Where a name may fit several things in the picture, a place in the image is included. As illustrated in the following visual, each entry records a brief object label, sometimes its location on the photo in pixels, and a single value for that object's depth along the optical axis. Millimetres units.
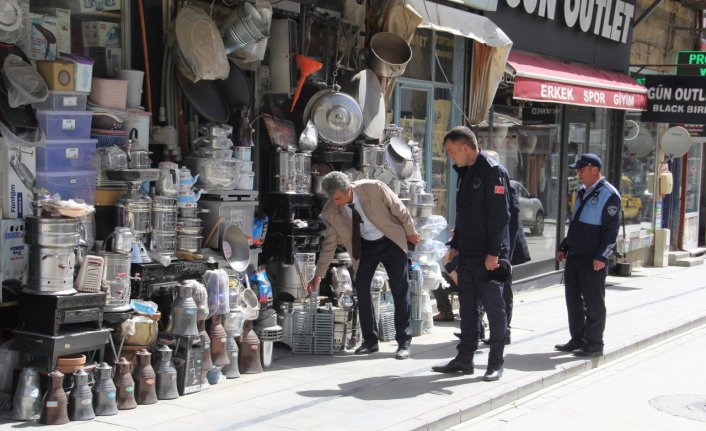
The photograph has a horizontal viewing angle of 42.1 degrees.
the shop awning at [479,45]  10875
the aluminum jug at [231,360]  7613
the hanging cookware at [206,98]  8008
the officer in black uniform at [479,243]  7691
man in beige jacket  8438
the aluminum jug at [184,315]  7035
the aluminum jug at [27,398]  6070
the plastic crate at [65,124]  6613
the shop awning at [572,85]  12641
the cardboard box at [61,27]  6895
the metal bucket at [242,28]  7996
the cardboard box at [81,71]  6678
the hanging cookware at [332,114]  9141
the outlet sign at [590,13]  13953
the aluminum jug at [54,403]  6031
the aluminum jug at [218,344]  7418
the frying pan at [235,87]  8477
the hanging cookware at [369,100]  9695
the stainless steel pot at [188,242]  7543
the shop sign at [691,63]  18031
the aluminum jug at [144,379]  6680
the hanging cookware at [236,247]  8062
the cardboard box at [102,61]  7434
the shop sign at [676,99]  17234
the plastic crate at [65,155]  6648
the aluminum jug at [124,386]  6512
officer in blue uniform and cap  8938
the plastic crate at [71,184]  6668
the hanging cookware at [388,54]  9938
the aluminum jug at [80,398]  6195
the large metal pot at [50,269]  6285
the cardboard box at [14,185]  6391
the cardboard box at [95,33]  7398
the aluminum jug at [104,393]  6336
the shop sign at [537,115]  14372
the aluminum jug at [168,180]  7184
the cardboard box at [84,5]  7080
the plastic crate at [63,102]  6609
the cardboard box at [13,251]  6449
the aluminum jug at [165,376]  6867
